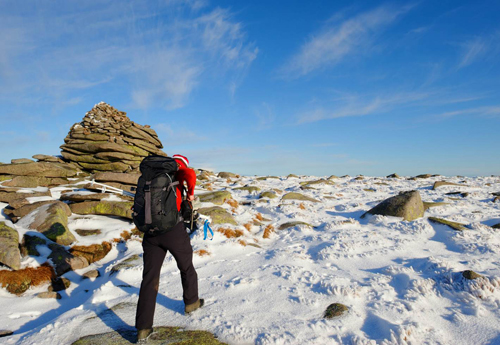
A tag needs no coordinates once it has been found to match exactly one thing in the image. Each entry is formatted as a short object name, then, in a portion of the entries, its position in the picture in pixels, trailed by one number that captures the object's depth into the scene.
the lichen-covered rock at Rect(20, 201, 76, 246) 8.68
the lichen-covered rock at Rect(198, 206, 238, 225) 11.16
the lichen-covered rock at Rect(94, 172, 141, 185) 14.09
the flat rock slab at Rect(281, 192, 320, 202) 16.52
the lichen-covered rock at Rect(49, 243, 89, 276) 7.65
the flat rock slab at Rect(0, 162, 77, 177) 14.48
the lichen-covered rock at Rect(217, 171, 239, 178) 31.32
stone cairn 18.33
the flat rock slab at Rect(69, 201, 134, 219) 10.94
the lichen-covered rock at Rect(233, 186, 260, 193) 19.33
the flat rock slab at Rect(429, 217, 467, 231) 9.73
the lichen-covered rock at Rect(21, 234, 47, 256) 7.71
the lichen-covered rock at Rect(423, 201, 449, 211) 13.41
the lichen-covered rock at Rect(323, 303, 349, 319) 4.84
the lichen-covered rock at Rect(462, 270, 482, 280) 5.53
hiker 4.40
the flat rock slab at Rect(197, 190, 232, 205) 13.66
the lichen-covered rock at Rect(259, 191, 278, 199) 16.84
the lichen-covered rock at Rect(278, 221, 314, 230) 11.52
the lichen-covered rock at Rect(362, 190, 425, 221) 11.91
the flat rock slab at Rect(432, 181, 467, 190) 21.71
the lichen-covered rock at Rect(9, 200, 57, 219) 9.87
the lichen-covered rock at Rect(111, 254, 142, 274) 7.46
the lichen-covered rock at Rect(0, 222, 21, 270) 6.89
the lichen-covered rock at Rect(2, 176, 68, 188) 13.65
